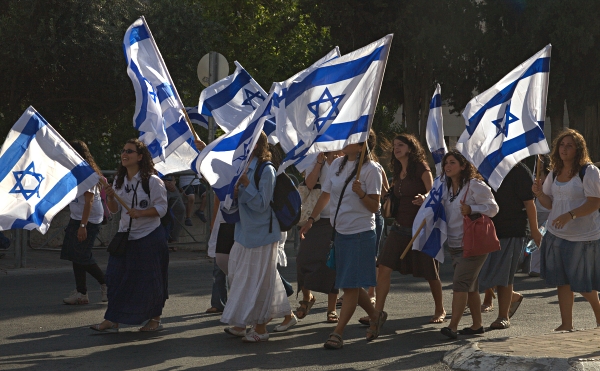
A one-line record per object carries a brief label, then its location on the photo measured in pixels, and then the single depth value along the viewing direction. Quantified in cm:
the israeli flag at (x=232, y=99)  989
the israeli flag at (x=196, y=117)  1055
